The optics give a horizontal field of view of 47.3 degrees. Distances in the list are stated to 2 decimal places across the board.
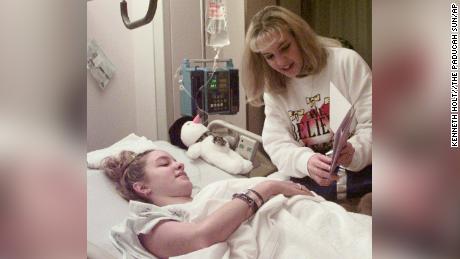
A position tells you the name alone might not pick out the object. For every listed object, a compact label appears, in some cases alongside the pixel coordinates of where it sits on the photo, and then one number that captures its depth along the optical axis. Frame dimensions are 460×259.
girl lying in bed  1.04
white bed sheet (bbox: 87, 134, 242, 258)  1.21
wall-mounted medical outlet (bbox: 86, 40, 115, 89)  1.36
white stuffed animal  1.17
